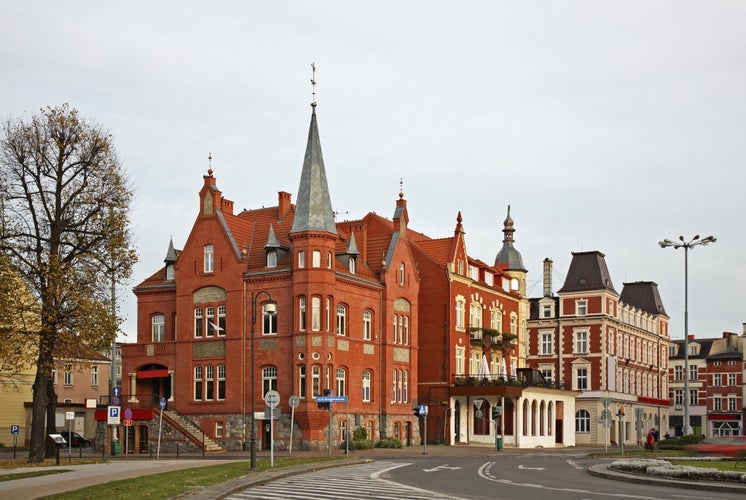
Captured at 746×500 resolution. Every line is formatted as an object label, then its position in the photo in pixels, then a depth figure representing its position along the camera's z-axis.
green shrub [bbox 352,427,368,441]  58.59
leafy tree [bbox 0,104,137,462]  41.16
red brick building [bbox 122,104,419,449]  57.28
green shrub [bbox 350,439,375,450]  56.66
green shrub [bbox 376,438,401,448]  59.59
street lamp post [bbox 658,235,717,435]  49.06
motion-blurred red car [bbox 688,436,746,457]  39.91
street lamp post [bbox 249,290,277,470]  33.88
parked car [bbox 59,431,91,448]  72.56
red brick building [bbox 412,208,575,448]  67.69
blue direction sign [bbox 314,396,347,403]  46.85
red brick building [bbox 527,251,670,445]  91.00
